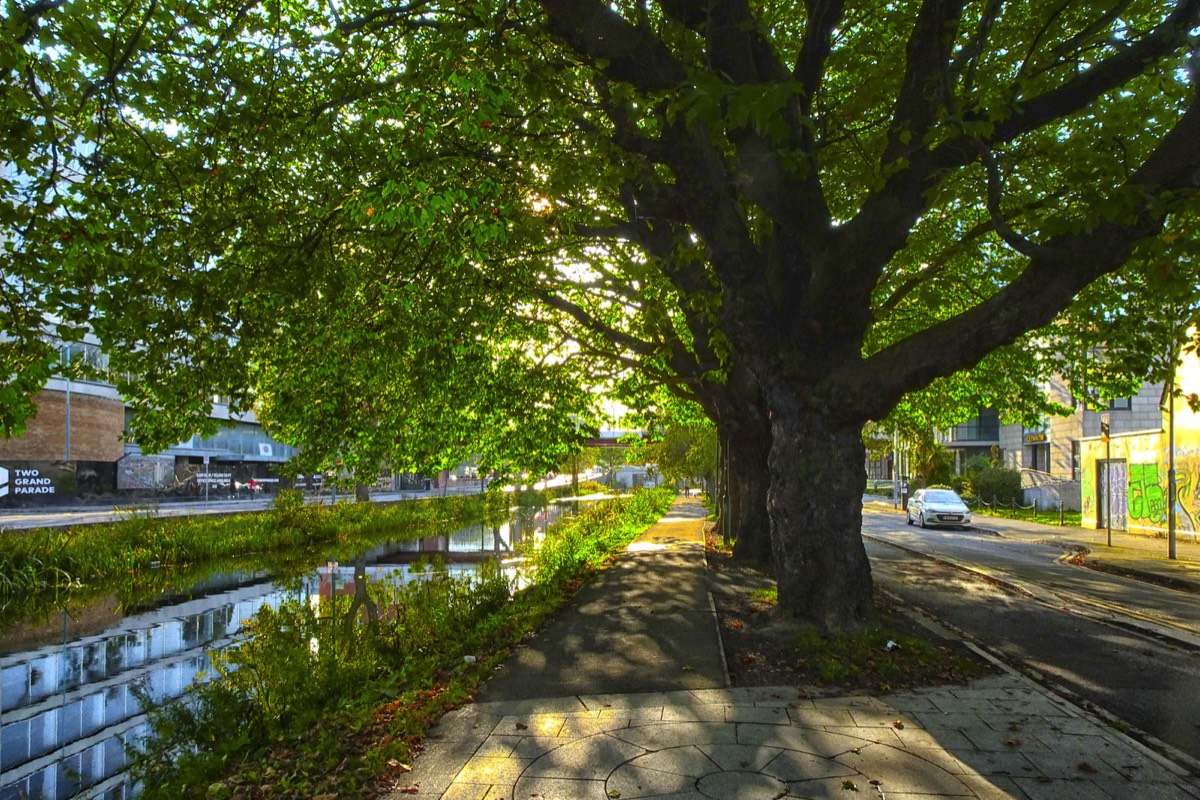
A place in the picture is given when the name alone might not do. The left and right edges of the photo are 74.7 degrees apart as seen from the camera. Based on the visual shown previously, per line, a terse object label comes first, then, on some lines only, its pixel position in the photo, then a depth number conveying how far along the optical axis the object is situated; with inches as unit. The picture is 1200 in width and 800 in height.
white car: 1225.4
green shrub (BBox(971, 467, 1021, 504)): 1626.5
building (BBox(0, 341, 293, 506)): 1518.2
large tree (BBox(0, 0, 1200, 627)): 240.2
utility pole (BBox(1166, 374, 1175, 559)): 733.9
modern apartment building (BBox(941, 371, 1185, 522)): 1198.3
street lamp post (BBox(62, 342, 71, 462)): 1592.0
